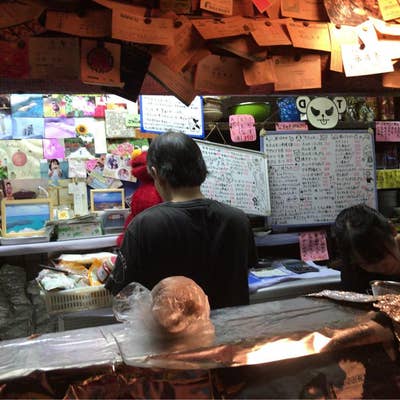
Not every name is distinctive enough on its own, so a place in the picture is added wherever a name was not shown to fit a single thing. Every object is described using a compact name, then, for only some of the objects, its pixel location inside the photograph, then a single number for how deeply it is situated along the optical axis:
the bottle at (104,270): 2.10
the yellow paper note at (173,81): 1.40
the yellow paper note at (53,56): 1.31
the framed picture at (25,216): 2.44
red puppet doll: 2.39
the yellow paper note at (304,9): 1.57
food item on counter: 0.78
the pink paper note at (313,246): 3.08
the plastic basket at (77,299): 2.02
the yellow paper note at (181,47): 1.39
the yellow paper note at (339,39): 1.60
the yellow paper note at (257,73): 1.52
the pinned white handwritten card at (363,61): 1.61
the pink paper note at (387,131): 3.46
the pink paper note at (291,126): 3.17
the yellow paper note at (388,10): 1.68
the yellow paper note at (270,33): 1.46
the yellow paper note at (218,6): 1.42
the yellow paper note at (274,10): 1.54
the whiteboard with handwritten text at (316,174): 3.10
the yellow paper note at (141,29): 1.28
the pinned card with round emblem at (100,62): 1.32
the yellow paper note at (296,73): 1.57
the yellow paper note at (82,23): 1.28
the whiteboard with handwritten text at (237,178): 2.87
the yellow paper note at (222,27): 1.40
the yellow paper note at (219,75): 1.51
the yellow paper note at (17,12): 1.24
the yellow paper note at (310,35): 1.53
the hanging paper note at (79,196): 3.35
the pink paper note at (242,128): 3.06
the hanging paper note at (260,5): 1.50
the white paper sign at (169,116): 2.74
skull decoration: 3.23
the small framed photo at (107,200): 3.38
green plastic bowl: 3.12
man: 1.54
